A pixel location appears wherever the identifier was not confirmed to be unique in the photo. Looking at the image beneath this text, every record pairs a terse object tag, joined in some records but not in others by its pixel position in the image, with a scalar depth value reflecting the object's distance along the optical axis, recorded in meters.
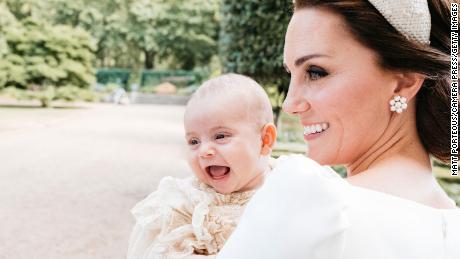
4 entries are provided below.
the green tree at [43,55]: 20.08
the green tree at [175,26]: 34.94
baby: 1.58
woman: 0.88
